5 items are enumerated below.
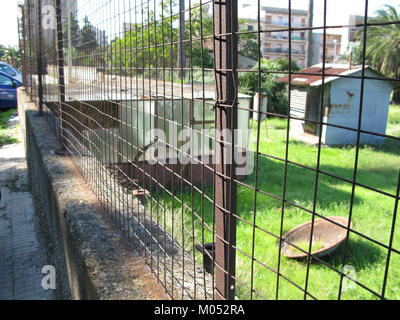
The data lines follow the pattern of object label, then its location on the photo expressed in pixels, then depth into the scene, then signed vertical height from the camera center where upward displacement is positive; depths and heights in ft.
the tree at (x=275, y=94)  67.05 -1.79
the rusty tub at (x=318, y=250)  19.93 -7.68
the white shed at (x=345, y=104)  48.08 -2.43
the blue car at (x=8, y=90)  48.65 -1.00
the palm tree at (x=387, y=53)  72.49 +5.31
